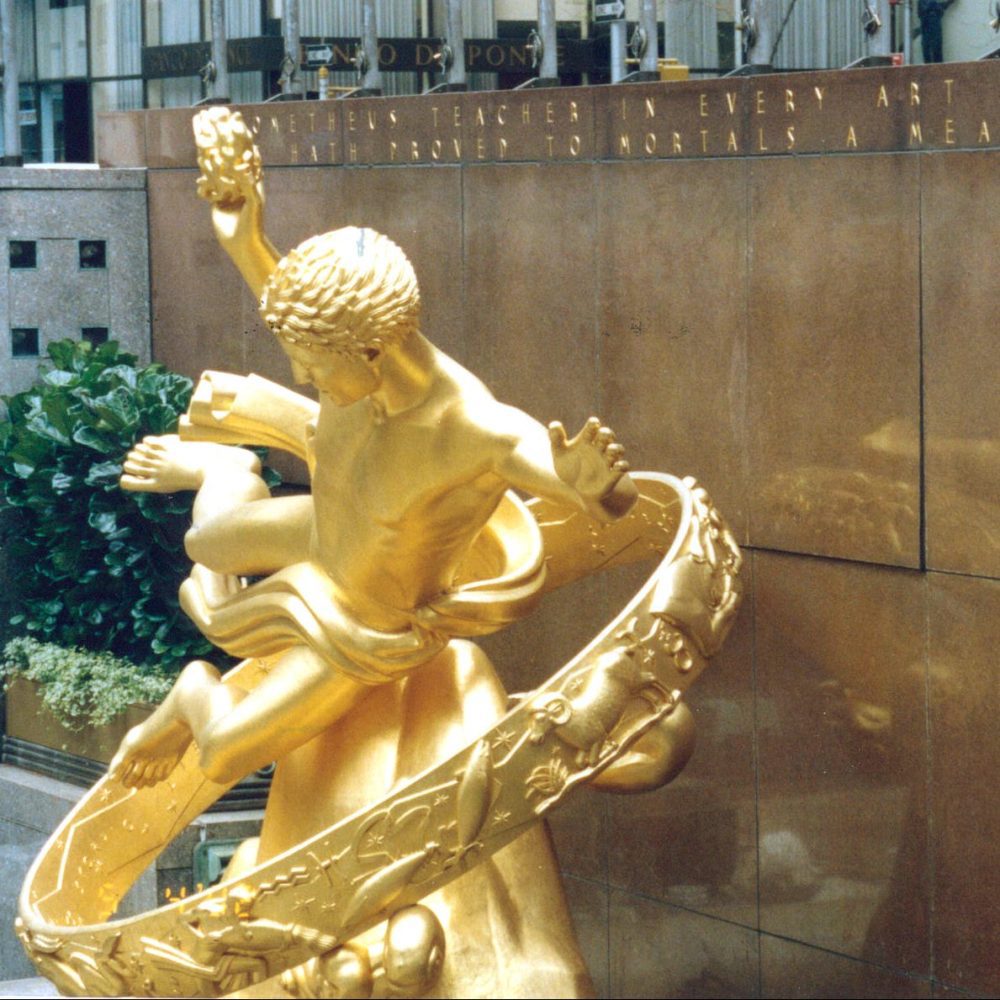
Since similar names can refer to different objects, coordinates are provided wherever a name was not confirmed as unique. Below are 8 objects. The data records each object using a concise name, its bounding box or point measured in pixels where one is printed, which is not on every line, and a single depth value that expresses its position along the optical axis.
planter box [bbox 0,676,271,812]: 10.12
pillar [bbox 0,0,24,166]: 12.71
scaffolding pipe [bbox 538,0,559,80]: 10.09
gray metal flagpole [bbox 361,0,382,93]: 11.17
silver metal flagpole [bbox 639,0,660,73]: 9.64
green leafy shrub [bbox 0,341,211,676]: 10.79
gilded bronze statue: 6.23
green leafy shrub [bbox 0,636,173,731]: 10.55
